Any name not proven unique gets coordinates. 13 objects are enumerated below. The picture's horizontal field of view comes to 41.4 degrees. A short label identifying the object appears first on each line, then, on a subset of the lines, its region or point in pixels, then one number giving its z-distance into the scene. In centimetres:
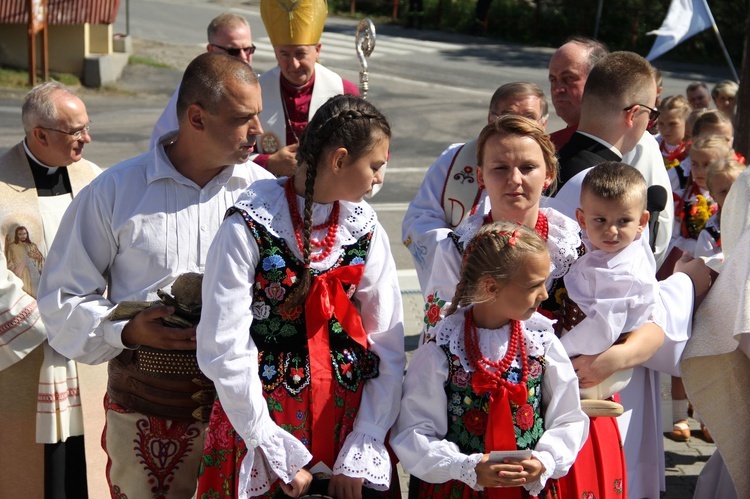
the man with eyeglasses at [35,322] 400
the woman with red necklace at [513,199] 327
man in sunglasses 575
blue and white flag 972
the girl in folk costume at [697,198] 602
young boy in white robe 335
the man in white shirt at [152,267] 329
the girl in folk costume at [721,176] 523
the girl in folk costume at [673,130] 718
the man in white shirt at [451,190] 436
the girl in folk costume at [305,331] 286
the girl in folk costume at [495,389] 296
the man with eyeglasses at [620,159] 385
